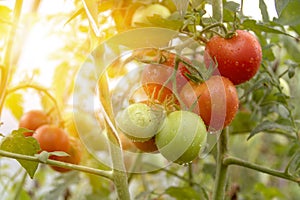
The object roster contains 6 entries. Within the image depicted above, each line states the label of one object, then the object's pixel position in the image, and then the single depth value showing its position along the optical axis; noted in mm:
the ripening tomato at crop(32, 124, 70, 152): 1146
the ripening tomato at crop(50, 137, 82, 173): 1196
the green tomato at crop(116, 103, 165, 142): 828
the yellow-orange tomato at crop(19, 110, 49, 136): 1216
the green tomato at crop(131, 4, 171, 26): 1087
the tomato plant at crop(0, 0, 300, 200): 860
